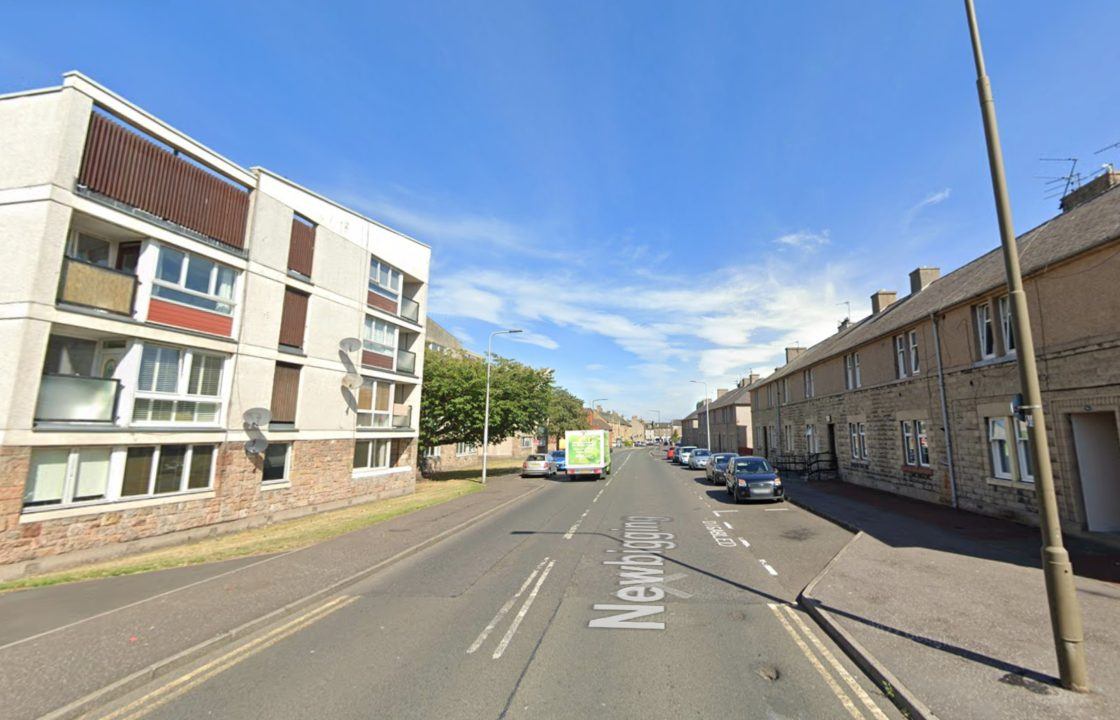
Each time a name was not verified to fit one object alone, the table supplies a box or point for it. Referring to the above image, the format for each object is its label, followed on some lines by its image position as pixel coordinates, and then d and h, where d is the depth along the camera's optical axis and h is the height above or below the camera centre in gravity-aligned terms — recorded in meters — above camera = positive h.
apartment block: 10.26 +2.41
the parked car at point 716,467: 25.47 -1.73
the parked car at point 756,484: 17.14 -1.73
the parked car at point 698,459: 38.11 -1.96
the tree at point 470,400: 28.42 +1.92
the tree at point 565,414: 54.38 +2.32
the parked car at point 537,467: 32.75 -2.30
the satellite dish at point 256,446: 14.84 -0.49
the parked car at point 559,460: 36.44 -2.06
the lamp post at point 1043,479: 4.34 -0.38
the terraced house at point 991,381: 10.19 +1.61
